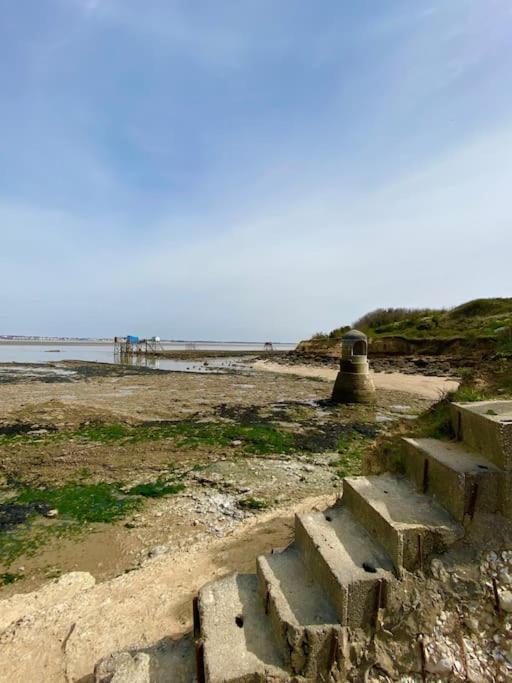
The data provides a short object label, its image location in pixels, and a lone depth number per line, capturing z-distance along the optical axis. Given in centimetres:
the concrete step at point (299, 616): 229
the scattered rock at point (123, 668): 242
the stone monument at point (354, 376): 1593
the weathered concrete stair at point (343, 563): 231
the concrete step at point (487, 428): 277
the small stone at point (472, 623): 239
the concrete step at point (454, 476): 271
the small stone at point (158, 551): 478
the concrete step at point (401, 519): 261
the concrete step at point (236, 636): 220
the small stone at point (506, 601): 243
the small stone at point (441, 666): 227
